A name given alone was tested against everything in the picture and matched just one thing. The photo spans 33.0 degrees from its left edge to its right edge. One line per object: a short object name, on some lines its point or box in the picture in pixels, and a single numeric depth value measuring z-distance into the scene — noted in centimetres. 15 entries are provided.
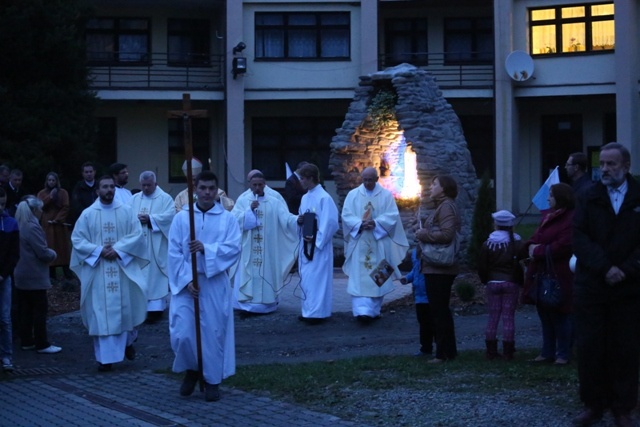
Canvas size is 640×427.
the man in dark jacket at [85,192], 1630
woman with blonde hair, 1208
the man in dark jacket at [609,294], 753
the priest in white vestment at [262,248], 1511
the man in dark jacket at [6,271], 1098
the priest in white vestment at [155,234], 1482
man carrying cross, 936
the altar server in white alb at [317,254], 1430
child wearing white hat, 1049
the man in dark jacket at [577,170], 1048
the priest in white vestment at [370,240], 1443
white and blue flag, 1207
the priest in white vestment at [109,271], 1126
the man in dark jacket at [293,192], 2062
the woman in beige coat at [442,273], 1046
